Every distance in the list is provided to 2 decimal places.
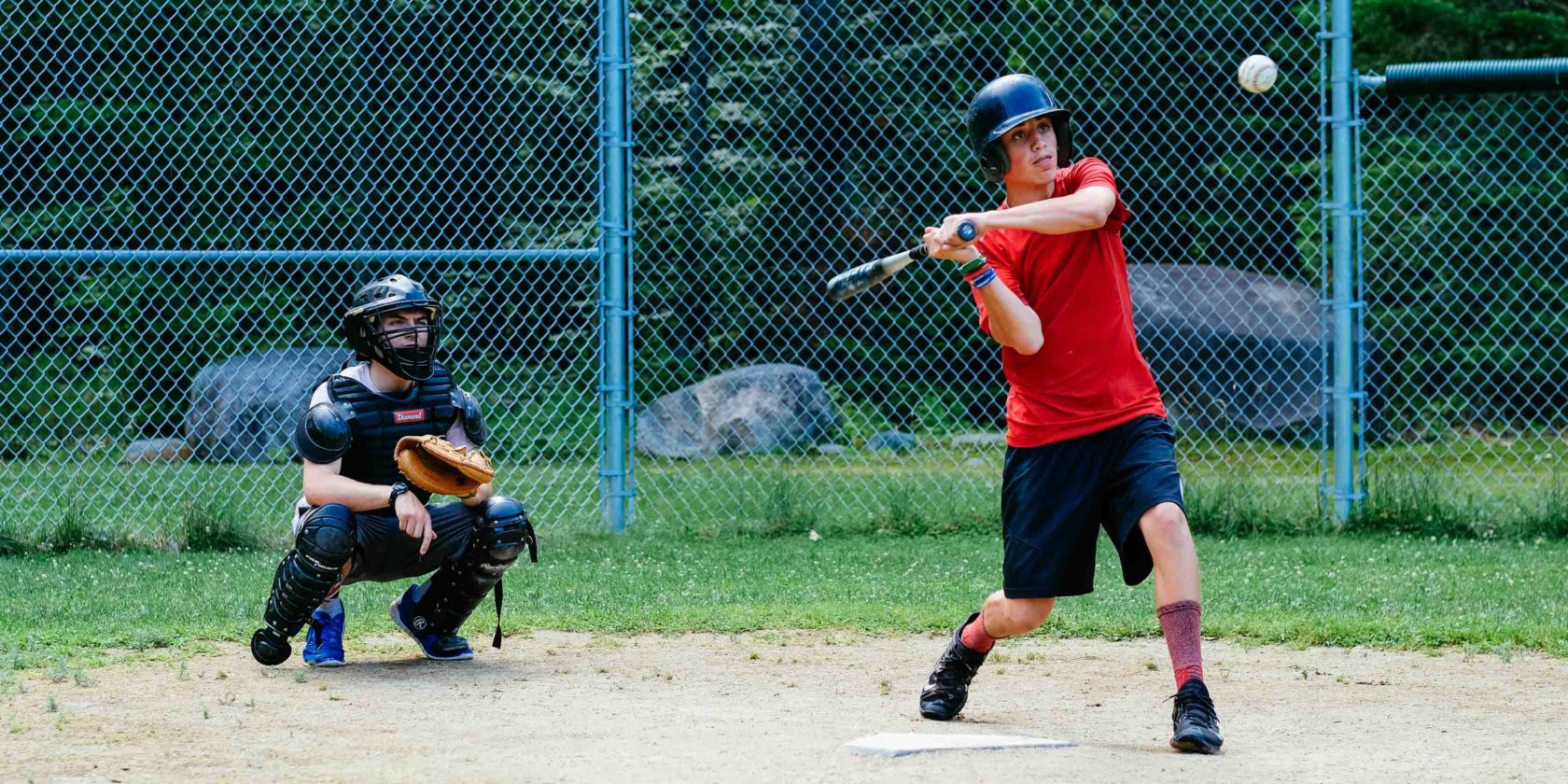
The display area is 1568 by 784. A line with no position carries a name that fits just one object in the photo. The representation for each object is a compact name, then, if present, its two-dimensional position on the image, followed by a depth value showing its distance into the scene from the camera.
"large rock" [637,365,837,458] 25.89
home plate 8.02
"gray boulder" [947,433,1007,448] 25.97
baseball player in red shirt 8.55
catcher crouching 10.41
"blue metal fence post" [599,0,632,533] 17.48
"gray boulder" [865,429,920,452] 25.70
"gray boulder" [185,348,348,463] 24.64
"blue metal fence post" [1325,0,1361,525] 16.92
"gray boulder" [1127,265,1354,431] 27.06
